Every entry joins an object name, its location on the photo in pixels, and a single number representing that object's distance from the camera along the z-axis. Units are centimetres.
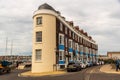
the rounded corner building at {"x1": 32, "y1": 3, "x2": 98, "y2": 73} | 1638
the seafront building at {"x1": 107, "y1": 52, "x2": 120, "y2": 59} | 4945
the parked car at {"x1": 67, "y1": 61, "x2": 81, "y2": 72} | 1563
